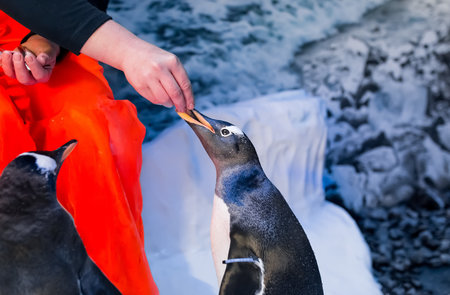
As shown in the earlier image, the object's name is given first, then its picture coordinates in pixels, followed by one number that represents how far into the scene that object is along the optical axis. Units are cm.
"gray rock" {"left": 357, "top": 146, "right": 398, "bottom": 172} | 226
